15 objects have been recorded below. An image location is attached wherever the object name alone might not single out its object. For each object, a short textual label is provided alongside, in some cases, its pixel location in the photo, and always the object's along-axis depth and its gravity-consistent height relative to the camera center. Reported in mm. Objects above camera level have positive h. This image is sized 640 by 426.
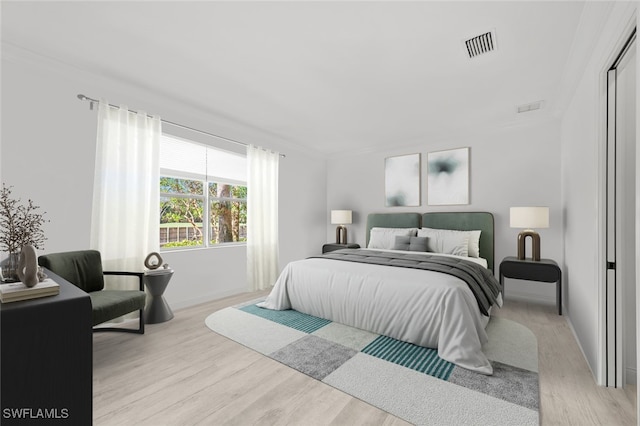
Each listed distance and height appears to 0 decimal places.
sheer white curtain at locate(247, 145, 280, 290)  4281 -103
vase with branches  1491 -171
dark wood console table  1028 -584
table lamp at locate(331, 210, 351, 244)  5379 -177
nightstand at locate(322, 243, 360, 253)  5242 -675
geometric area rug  1621 -1170
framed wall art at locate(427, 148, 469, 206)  4422 +557
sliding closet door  1846 -63
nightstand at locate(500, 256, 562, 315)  3234 -726
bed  2211 -760
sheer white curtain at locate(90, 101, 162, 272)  2844 +250
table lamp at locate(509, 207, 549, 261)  3424 -140
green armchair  2270 -673
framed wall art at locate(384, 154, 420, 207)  4887 +556
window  3572 +227
